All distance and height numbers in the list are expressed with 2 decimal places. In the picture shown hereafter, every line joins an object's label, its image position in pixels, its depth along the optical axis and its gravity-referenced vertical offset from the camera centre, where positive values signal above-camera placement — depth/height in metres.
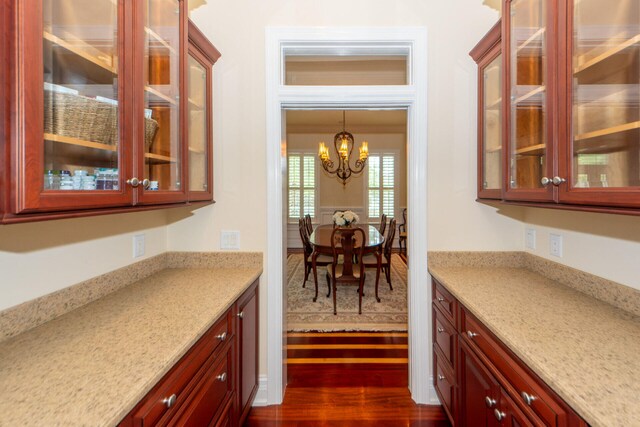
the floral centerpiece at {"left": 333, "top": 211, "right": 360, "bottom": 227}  4.59 -0.17
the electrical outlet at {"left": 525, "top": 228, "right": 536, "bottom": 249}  2.05 -0.20
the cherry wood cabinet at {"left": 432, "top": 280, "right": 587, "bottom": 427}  0.96 -0.66
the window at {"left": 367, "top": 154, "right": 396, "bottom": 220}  7.77 +0.55
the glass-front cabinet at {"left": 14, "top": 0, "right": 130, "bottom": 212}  0.81 +0.30
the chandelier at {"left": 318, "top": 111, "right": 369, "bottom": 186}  5.84 +1.00
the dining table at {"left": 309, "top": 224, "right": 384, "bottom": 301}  3.78 -0.45
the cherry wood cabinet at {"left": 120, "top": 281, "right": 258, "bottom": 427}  0.96 -0.68
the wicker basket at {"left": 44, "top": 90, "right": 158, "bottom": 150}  0.89 +0.28
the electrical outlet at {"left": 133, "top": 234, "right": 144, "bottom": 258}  1.83 -0.22
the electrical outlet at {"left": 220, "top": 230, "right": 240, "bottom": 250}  2.17 -0.21
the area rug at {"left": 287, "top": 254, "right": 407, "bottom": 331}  3.31 -1.17
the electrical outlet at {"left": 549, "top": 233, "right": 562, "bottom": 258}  1.80 -0.21
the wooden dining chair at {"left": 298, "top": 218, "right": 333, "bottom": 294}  4.45 -0.55
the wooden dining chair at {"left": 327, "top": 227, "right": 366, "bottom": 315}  3.52 -0.65
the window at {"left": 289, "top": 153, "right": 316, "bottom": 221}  7.74 +0.62
